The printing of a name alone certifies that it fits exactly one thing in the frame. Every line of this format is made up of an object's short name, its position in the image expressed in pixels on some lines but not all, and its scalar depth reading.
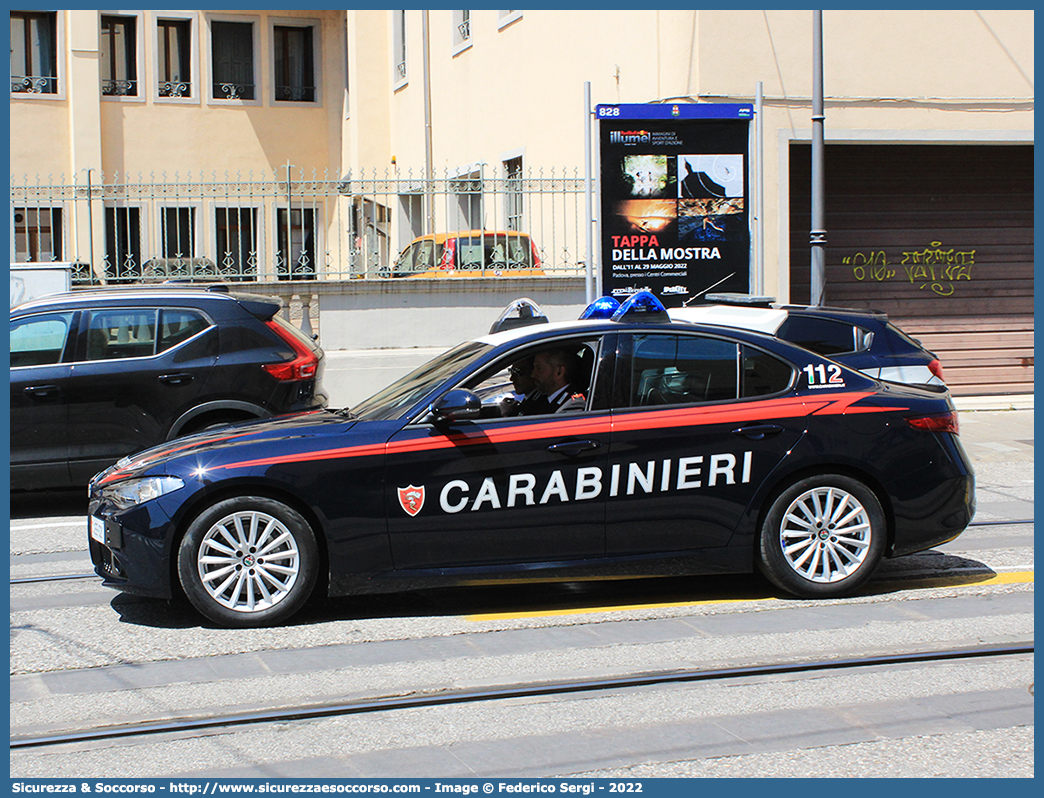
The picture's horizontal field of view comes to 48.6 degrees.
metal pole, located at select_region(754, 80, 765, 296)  13.81
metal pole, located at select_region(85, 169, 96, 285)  13.03
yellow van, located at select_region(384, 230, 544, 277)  14.52
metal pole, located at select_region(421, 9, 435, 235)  23.89
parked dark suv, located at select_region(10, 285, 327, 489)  8.74
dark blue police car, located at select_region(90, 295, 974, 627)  5.77
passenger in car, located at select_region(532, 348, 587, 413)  6.35
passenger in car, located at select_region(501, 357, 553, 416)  6.39
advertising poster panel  13.59
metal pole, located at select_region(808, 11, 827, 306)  13.48
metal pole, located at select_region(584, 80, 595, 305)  13.50
